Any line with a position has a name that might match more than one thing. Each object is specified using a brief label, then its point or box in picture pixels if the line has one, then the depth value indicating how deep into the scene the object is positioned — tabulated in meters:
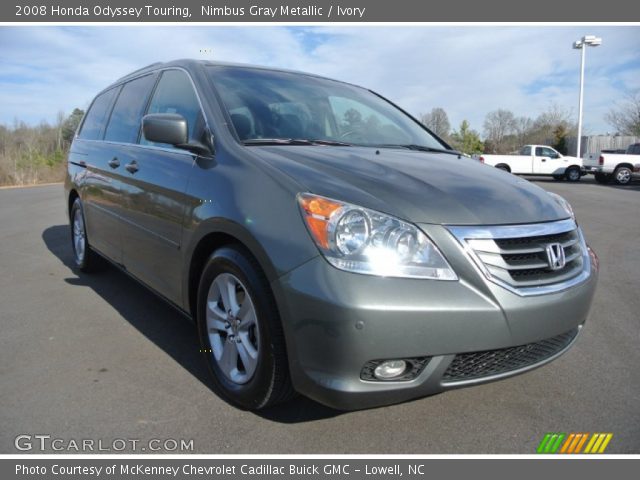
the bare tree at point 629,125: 38.87
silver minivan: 2.01
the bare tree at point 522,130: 54.79
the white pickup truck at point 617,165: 21.88
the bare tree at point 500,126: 60.12
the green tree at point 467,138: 51.62
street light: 35.53
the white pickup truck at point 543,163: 25.30
